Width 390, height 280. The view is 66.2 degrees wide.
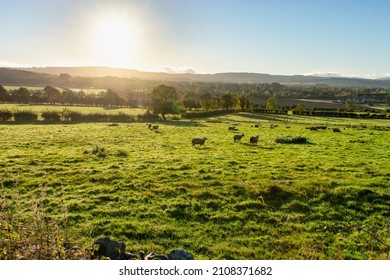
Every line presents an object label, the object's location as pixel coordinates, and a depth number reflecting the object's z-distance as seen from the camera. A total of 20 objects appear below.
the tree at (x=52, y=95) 120.96
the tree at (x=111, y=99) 126.81
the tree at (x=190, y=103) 115.25
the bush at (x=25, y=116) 62.41
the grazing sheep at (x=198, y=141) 28.98
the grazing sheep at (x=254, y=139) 30.03
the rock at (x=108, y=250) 6.80
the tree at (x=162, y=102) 77.06
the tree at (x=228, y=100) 107.49
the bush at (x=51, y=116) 63.19
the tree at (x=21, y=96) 114.24
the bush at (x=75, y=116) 66.00
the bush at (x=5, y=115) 61.00
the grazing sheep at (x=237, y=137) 32.51
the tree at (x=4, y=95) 113.25
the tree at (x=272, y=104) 112.94
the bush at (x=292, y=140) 31.41
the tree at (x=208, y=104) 110.50
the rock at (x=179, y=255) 6.81
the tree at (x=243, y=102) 110.88
